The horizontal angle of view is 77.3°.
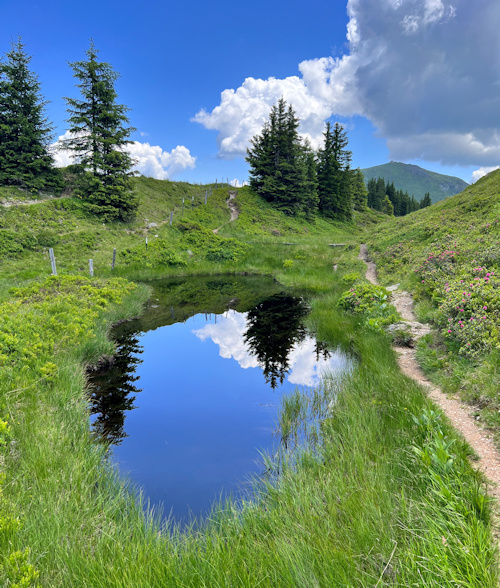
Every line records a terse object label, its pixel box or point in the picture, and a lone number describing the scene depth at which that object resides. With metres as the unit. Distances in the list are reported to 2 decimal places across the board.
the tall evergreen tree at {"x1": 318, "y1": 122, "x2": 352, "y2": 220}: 60.72
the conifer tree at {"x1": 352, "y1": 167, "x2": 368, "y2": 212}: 76.74
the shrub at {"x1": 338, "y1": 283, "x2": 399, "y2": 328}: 10.97
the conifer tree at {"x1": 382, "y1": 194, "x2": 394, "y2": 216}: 95.46
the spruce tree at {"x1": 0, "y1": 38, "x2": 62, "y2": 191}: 26.33
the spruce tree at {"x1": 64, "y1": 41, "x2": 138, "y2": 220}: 28.16
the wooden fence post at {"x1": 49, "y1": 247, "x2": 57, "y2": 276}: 16.84
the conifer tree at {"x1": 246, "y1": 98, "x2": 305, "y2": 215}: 52.16
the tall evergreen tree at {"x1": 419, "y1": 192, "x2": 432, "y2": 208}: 105.09
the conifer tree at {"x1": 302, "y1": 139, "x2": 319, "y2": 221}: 53.50
